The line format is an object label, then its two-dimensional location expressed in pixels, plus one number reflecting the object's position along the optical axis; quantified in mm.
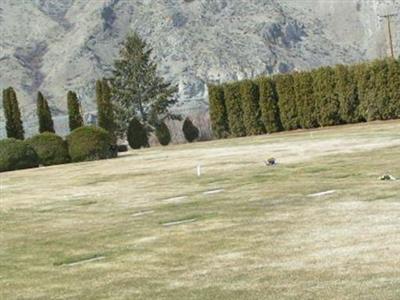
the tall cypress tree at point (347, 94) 41094
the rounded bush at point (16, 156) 32500
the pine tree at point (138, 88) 57625
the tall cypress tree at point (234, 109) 46406
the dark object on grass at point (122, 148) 43156
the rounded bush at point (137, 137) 49094
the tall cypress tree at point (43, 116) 42812
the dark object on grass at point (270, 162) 19958
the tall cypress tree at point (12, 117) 41750
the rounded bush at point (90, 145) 33938
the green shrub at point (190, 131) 52531
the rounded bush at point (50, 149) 33719
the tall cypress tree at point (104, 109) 45438
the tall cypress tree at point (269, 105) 44656
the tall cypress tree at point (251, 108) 45438
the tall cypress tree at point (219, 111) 47406
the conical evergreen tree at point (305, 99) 42844
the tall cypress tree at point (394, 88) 39094
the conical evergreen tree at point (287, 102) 43688
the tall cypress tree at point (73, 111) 43844
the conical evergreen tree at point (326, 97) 42000
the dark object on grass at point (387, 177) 14141
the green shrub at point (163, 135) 52500
